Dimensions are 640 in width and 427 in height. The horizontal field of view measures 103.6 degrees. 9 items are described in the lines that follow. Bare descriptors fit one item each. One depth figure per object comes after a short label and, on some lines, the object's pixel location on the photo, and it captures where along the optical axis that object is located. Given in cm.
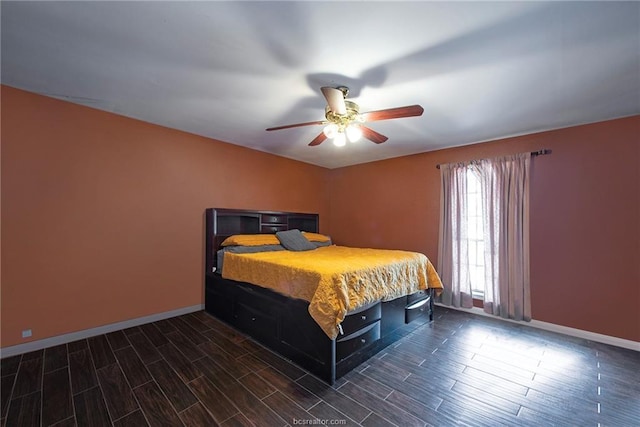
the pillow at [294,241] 379
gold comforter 206
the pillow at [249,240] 346
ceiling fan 196
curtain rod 315
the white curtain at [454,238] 372
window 365
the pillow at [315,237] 436
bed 211
